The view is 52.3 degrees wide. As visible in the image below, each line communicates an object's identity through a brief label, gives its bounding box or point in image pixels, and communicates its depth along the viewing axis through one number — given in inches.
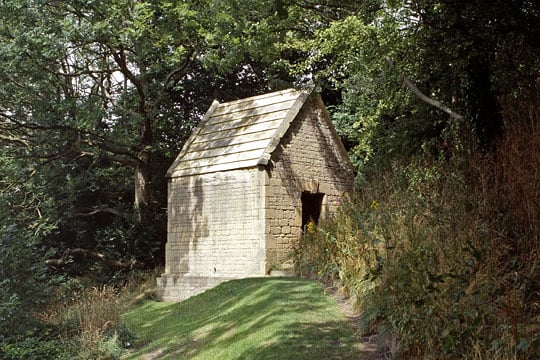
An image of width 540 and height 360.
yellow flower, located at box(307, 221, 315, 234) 543.4
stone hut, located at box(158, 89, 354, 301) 585.3
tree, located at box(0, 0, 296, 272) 587.8
